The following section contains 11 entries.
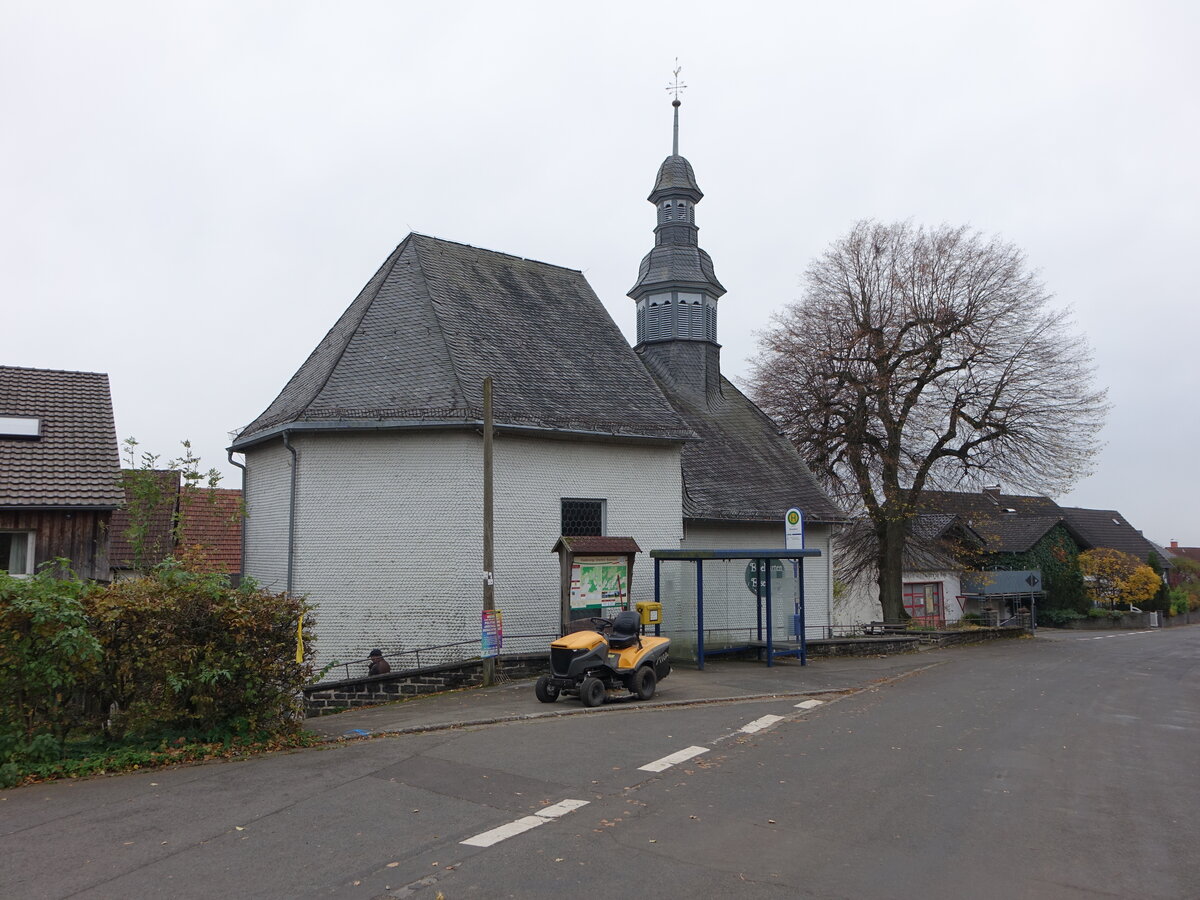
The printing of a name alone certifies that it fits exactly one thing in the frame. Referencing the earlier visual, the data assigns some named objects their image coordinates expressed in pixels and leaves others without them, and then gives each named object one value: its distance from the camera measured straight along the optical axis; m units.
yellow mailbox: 15.93
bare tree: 27.33
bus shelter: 16.20
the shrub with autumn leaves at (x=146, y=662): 8.14
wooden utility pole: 14.32
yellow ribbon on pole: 9.75
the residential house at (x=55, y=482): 15.66
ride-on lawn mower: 11.96
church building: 16.19
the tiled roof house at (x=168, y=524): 18.42
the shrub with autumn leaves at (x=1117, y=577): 47.72
